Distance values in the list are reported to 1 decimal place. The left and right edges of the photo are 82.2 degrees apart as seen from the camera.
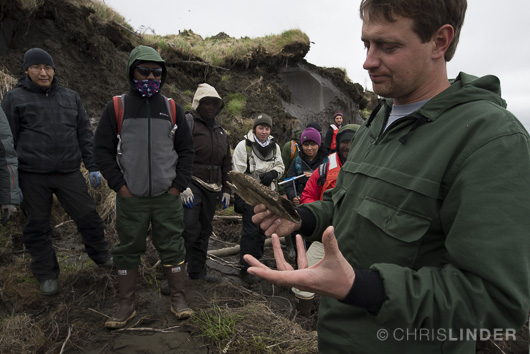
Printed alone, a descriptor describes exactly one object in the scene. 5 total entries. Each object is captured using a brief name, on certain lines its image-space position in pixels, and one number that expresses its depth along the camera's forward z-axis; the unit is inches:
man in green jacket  35.6
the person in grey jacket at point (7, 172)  136.1
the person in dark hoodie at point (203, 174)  173.3
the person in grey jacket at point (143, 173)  129.3
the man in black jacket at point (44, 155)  150.9
